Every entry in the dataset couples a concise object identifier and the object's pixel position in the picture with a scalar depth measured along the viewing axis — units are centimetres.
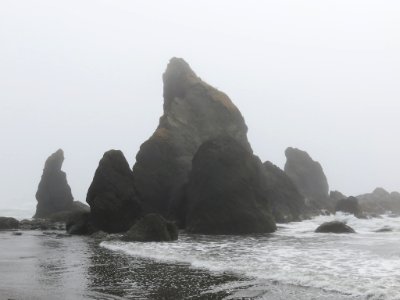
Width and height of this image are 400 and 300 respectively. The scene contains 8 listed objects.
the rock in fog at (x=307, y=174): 7381
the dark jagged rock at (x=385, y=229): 3198
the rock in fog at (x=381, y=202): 6812
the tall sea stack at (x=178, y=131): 4294
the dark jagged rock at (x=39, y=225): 4072
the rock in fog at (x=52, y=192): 6228
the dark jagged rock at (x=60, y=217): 5069
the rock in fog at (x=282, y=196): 4851
